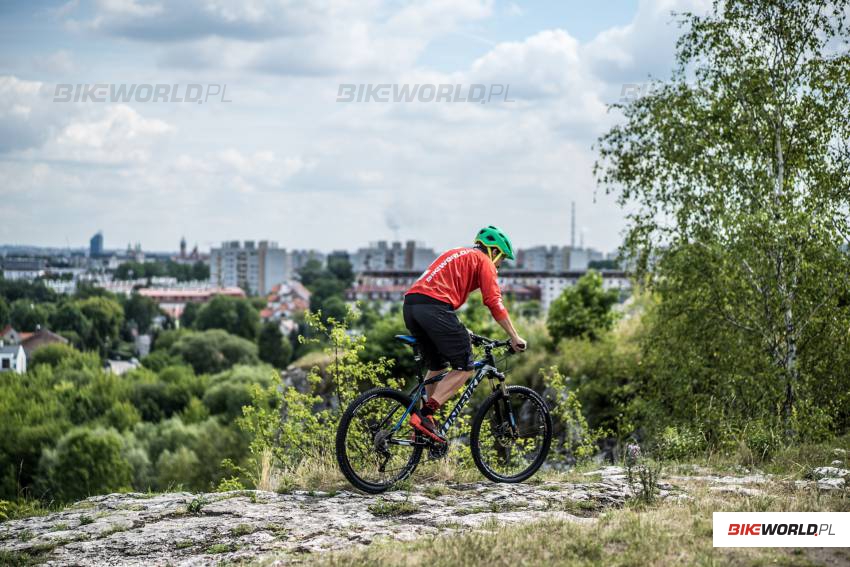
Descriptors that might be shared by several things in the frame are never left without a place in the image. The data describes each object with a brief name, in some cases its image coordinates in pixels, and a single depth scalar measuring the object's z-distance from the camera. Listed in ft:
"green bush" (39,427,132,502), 150.15
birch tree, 42.88
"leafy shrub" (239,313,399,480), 32.71
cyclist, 24.89
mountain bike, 25.12
